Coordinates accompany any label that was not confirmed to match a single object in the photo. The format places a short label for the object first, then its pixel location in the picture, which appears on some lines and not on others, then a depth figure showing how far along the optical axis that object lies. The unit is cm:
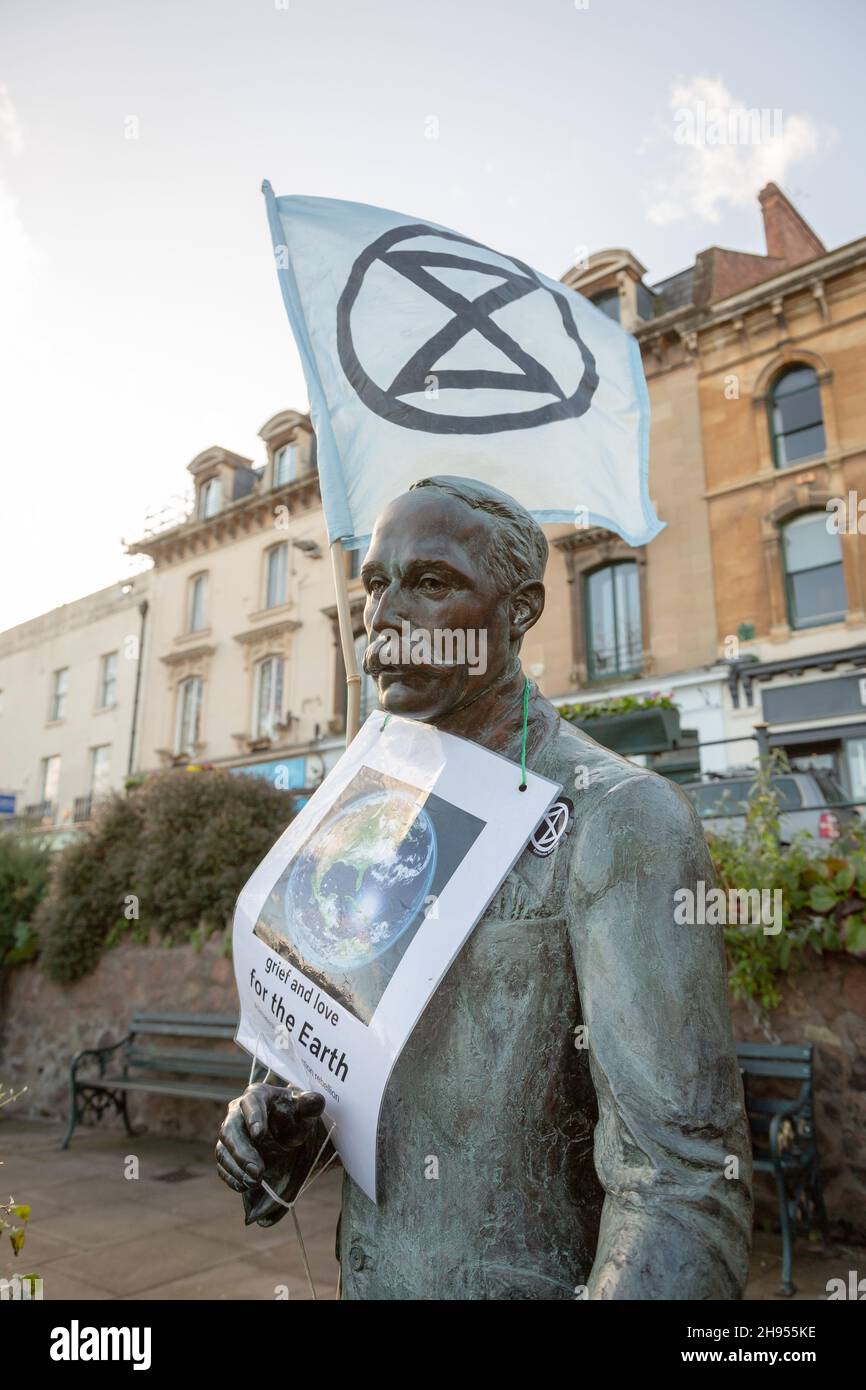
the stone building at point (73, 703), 2627
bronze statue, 91
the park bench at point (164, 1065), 645
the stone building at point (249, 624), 2092
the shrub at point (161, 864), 744
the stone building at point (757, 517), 1354
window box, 1054
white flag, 288
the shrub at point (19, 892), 876
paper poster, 115
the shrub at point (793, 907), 439
